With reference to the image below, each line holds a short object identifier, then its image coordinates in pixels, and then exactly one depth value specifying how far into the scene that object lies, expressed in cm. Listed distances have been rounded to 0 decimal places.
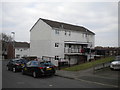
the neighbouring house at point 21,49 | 3832
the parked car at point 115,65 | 1061
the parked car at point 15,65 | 1182
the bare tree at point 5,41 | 4227
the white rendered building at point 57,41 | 1921
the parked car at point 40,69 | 887
